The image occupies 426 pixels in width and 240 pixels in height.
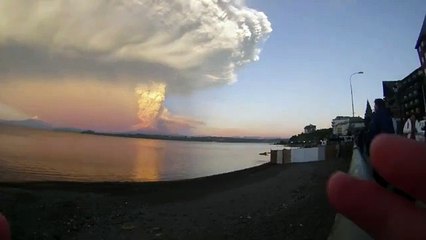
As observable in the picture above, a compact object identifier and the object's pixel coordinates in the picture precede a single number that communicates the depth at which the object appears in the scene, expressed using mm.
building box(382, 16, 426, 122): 10211
